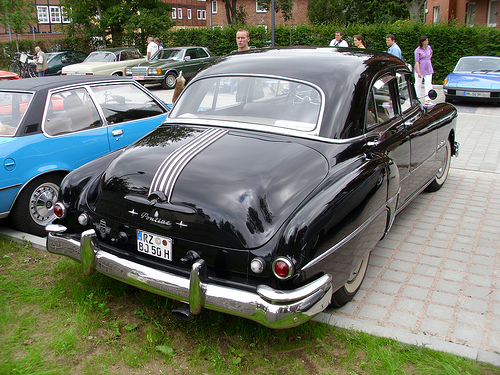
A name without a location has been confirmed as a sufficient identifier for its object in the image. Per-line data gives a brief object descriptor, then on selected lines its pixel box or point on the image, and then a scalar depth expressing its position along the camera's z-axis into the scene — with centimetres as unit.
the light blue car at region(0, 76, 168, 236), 466
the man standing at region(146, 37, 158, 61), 2100
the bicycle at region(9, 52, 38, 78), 2301
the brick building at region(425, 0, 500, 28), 2695
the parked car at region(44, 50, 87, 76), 2267
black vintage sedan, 276
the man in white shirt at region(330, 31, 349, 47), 1232
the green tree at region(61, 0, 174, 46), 2978
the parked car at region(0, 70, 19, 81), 1140
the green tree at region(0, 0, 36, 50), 3066
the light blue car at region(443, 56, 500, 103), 1310
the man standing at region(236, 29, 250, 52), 808
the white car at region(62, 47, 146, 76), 1884
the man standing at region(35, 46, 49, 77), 1994
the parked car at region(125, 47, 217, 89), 1908
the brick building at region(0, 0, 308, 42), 5304
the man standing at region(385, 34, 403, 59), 1176
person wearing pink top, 1252
